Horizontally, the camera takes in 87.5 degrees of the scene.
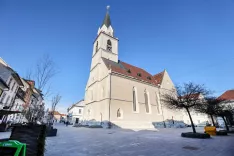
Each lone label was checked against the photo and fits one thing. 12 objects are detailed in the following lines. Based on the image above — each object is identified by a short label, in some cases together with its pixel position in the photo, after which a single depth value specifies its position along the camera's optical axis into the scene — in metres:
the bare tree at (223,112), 19.04
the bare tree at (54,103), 23.64
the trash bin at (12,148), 2.36
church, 25.00
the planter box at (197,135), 11.69
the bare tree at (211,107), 18.44
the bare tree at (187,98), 14.54
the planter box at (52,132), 11.03
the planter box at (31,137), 3.54
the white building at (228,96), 40.03
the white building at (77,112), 51.06
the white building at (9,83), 20.27
